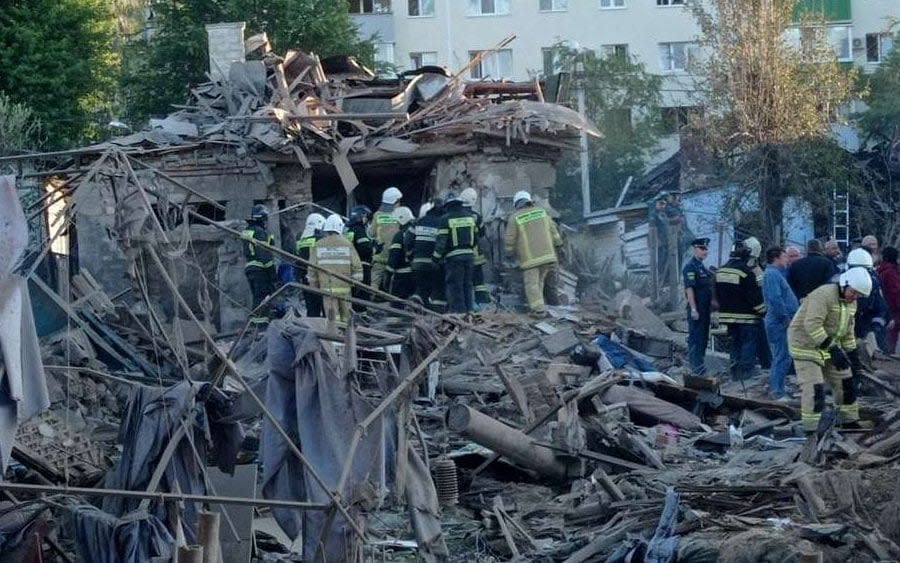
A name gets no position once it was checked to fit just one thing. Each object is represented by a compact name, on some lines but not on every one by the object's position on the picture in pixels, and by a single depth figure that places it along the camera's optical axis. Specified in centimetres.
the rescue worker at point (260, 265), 2058
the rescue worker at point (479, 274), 2003
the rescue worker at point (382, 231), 2070
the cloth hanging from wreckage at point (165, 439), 1051
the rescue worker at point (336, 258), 1898
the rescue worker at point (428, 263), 1998
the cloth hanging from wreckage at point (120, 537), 967
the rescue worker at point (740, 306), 1798
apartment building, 5000
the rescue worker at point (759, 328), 1816
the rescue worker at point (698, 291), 1862
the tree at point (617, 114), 3731
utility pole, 3362
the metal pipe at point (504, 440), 1317
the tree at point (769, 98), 3061
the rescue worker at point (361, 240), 2009
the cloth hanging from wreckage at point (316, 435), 1027
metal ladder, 3175
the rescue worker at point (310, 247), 1984
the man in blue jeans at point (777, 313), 1695
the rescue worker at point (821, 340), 1426
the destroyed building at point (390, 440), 1016
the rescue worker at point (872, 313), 1878
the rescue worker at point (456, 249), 1955
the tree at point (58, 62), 3241
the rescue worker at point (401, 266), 2038
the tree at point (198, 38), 3572
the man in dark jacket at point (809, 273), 1828
